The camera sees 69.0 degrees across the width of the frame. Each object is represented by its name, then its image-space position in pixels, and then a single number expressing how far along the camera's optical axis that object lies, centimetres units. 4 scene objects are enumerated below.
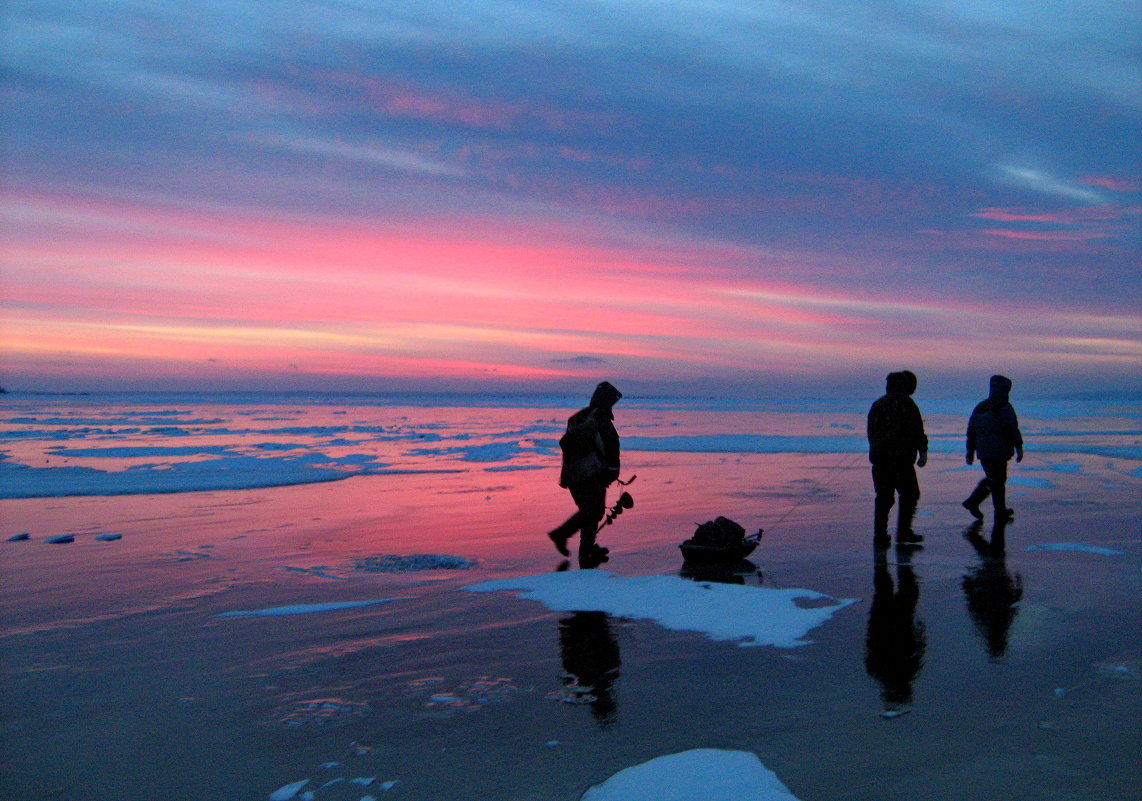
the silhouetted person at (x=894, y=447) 988
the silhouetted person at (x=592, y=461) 937
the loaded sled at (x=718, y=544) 881
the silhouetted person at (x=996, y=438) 1145
